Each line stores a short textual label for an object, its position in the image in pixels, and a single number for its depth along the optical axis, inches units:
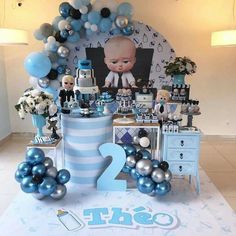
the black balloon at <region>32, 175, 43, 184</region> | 97.7
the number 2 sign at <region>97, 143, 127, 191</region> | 108.3
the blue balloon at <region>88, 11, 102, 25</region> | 152.9
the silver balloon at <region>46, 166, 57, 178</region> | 100.6
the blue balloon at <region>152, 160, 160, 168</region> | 104.0
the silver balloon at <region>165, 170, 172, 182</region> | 102.6
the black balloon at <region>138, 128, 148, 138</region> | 147.8
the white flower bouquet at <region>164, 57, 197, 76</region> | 138.8
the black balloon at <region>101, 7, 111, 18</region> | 153.8
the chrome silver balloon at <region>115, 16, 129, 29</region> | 154.4
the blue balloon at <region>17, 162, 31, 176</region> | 100.0
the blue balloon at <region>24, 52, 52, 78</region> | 150.0
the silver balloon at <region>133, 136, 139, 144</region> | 143.8
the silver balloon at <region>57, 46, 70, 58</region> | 158.1
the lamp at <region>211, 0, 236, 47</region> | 150.3
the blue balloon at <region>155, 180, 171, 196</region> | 100.7
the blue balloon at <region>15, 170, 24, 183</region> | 100.8
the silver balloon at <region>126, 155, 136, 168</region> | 109.4
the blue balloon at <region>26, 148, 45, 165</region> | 100.9
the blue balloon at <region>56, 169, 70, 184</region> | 102.6
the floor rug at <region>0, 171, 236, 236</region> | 85.7
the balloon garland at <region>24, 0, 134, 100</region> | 152.5
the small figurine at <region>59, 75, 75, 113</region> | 119.5
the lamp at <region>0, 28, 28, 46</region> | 145.1
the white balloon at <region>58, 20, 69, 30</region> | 154.2
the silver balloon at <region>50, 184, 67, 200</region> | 100.3
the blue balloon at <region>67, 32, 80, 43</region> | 157.8
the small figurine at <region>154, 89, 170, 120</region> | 116.1
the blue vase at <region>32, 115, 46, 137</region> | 110.6
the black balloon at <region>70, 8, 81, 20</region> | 154.0
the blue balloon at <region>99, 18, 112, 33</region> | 154.7
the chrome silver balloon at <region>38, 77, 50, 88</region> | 159.3
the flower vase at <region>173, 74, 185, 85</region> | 139.3
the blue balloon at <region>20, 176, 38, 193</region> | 97.0
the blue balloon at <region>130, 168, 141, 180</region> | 106.0
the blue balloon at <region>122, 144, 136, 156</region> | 113.9
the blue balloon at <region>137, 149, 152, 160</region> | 111.6
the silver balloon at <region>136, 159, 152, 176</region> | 101.8
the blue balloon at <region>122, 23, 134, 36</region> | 158.9
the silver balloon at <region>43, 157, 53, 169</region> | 102.2
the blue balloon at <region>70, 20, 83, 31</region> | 155.4
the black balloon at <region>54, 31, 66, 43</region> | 157.6
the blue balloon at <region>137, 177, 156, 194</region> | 100.2
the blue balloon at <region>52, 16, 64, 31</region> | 158.6
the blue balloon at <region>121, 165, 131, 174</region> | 114.1
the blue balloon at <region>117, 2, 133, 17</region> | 154.8
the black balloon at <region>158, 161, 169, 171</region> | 104.0
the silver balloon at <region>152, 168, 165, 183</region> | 100.1
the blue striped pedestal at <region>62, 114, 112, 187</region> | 110.4
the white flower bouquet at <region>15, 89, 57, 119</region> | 106.2
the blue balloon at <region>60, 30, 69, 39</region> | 155.3
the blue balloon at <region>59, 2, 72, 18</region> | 154.6
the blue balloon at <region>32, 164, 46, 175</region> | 98.8
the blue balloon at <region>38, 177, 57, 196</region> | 96.7
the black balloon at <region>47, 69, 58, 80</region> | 160.3
